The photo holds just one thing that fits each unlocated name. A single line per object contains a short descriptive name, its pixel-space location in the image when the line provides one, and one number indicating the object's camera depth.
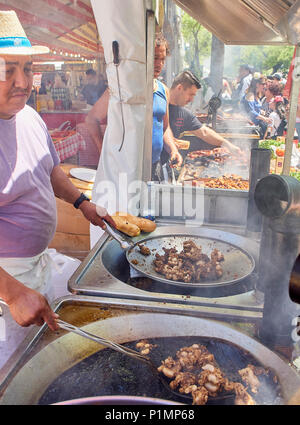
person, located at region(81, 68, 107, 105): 6.42
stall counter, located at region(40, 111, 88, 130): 6.82
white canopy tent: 2.43
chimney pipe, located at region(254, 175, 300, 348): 1.11
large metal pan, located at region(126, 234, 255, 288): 1.76
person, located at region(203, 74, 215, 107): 15.55
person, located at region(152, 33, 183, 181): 3.35
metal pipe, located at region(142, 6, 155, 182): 2.63
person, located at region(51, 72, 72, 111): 7.08
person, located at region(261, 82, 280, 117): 8.73
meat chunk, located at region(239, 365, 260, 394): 1.10
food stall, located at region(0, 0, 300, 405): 1.10
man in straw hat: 1.73
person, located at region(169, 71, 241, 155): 4.78
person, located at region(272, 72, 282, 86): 8.86
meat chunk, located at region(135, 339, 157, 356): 1.28
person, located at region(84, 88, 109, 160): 4.13
